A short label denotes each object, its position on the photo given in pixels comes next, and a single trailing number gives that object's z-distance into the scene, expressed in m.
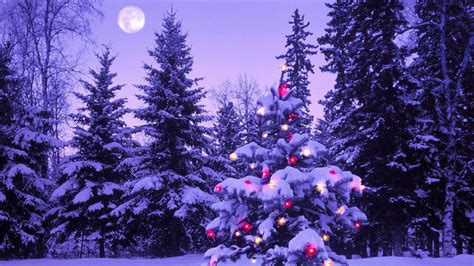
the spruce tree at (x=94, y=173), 19.53
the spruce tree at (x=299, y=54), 29.36
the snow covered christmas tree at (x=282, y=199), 6.86
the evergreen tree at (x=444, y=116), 15.37
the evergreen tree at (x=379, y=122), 15.72
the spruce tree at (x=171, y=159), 19.19
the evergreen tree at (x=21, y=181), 16.39
